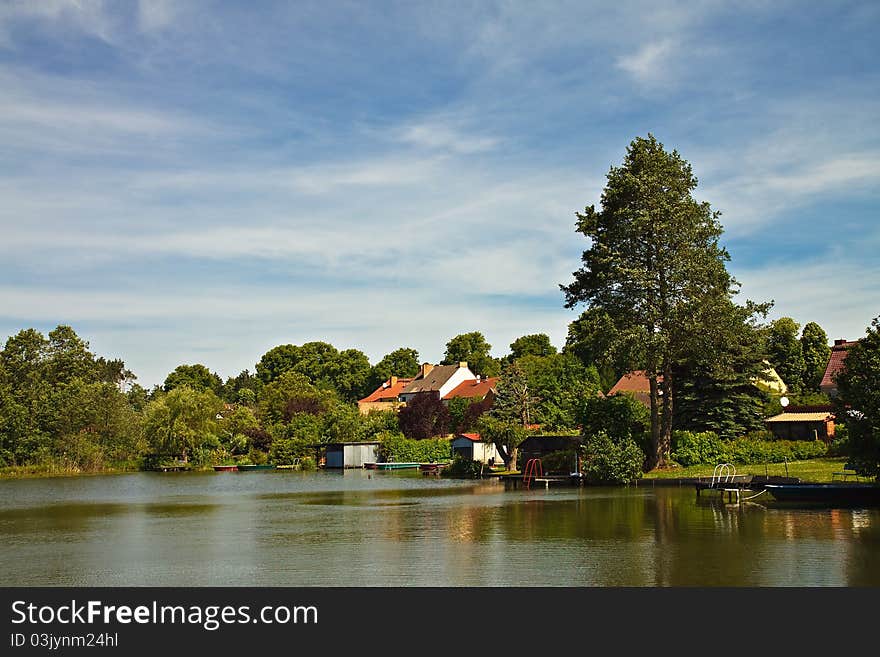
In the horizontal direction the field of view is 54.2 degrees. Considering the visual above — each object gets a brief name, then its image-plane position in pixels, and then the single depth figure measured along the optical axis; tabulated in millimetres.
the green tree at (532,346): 122875
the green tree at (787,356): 74125
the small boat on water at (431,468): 62981
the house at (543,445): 50531
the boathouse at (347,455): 80438
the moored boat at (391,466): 75250
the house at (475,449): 66875
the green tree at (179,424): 79000
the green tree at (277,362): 145250
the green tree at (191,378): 144375
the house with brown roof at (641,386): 66938
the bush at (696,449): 42625
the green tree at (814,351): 74562
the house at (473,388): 104138
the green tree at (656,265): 40969
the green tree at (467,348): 135250
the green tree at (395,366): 144000
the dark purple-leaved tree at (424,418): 83125
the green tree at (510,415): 54375
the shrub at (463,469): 57544
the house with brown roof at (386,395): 125375
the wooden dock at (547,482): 42781
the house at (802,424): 48938
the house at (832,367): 58603
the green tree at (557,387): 57688
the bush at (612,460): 40438
